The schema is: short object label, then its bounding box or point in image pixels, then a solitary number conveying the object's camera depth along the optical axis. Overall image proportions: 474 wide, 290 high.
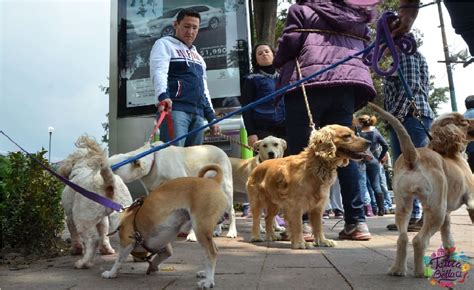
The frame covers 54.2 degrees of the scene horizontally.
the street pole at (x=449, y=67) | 21.50
